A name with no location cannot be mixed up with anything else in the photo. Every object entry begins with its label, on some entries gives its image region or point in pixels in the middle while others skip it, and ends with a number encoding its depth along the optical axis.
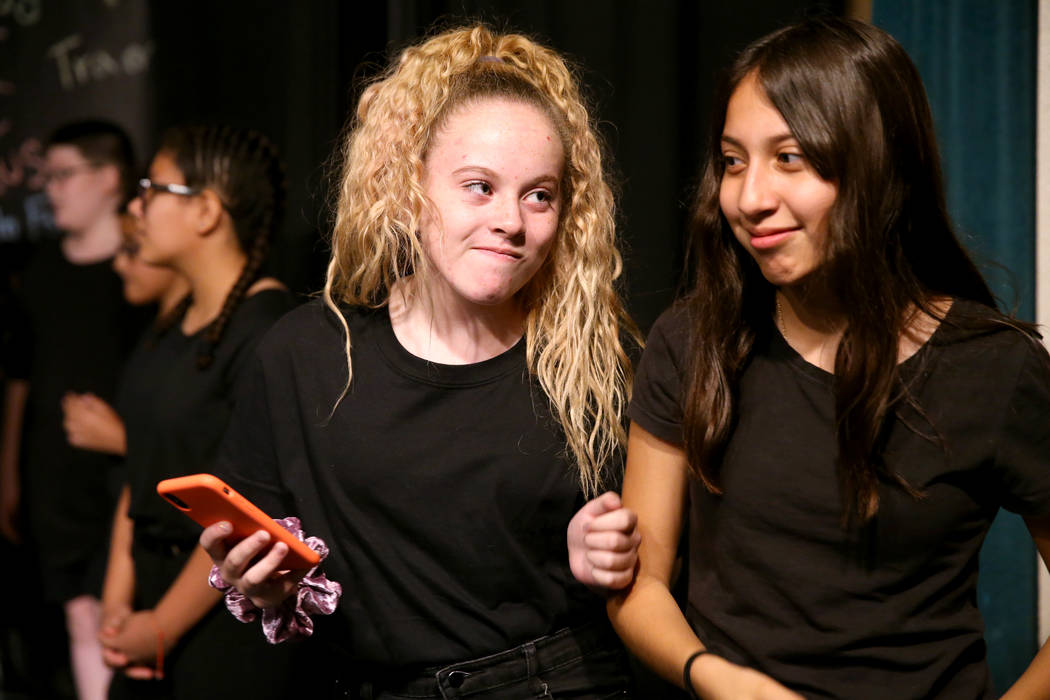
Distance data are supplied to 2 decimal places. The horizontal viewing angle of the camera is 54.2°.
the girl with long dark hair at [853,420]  1.21
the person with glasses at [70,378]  2.65
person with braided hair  2.09
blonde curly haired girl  1.46
